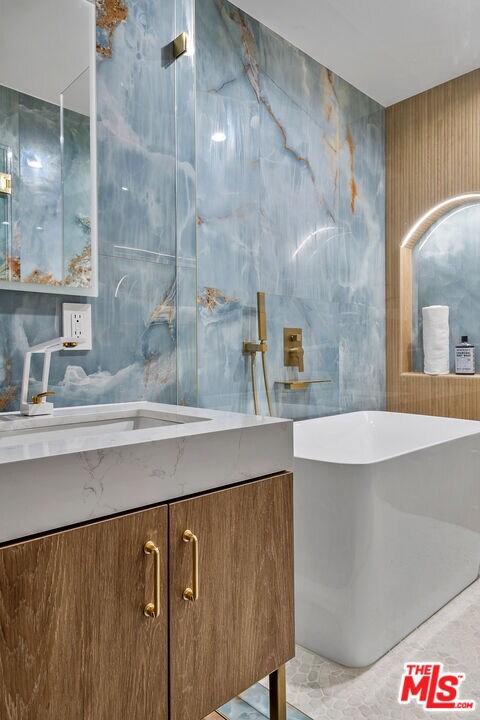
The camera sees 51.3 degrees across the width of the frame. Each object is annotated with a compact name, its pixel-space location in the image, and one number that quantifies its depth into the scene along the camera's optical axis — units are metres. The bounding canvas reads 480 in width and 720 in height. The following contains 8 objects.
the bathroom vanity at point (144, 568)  0.78
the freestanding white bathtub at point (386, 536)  1.50
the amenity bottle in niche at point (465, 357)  1.47
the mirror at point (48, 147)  1.37
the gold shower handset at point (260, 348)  1.96
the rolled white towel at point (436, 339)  1.51
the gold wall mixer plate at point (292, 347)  2.05
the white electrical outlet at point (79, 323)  1.48
